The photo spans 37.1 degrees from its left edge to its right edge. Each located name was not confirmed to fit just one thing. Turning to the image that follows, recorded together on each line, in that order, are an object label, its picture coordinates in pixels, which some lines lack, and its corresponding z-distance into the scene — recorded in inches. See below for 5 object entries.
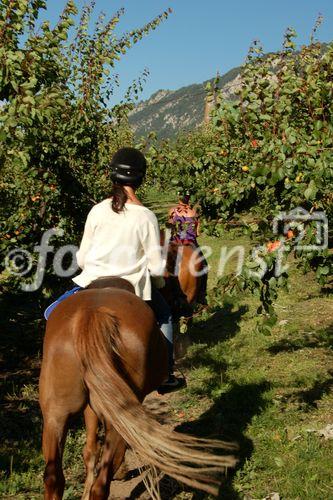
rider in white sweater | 158.6
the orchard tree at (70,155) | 305.6
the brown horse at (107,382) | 120.4
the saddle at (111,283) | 154.7
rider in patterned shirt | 208.1
